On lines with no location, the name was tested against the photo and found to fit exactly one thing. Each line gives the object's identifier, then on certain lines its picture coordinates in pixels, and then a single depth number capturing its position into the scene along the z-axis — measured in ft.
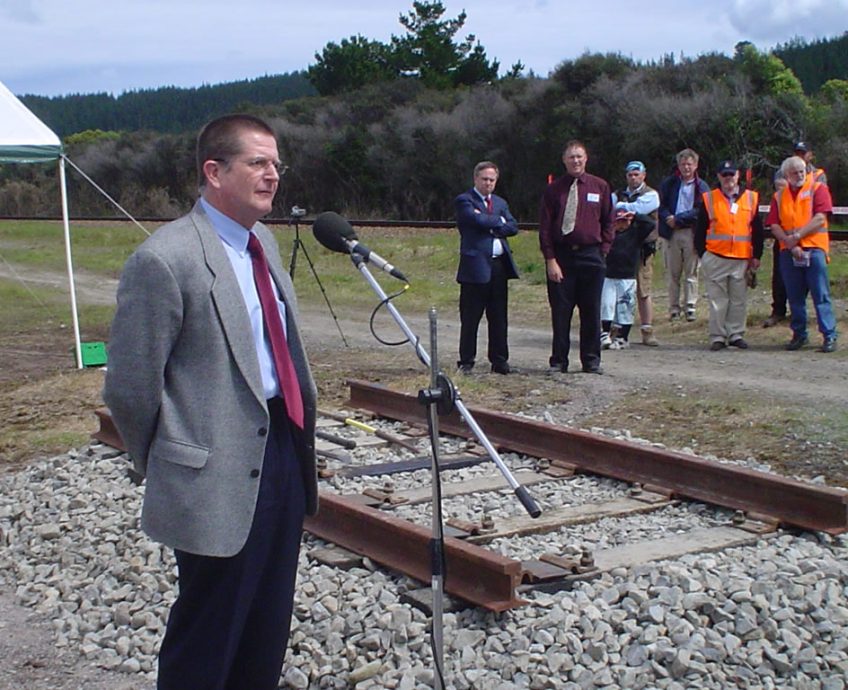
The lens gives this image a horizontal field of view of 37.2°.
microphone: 15.37
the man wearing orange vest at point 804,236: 41.73
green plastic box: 43.19
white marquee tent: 41.65
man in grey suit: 11.58
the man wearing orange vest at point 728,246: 42.88
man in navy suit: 37.91
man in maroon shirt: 37.83
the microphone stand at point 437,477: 13.92
